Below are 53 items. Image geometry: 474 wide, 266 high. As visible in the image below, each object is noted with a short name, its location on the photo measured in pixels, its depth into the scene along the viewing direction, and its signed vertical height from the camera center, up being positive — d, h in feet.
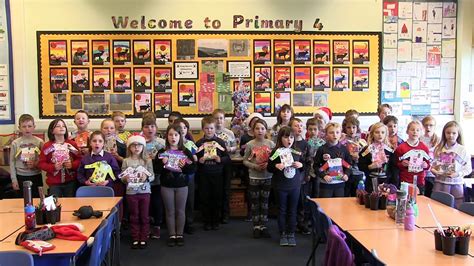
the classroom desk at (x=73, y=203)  12.46 -2.92
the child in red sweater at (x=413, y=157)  16.35 -1.99
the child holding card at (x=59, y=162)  16.30 -2.12
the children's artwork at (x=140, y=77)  22.22 +1.35
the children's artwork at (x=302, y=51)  22.66 +2.73
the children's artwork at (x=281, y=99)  22.80 +0.26
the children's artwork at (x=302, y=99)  22.94 +0.26
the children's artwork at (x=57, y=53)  21.76 +2.55
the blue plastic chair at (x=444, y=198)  12.87 -2.83
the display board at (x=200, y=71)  21.97 +1.71
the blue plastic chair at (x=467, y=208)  11.84 -2.84
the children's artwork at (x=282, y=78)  22.72 +1.34
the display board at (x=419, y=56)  23.07 +2.54
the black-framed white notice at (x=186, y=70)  22.30 +1.74
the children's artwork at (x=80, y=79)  22.02 +1.27
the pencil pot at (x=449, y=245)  8.51 -2.73
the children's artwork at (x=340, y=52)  22.82 +2.70
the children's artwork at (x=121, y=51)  22.02 +2.67
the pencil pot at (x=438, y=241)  8.78 -2.75
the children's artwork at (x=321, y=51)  22.75 +2.74
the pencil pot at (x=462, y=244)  8.48 -2.71
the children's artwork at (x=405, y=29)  23.06 +3.92
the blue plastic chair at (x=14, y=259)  8.18 -2.86
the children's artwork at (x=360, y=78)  23.09 +1.36
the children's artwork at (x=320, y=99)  22.99 +0.26
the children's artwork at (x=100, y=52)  21.94 +2.61
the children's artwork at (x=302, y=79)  22.84 +1.30
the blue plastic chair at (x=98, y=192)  14.24 -2.83
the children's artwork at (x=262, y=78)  22.59 +1.34
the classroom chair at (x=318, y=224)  10.97 -3.16
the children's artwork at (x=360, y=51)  22.90 +2.75
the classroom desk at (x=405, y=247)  8.22 -2.92
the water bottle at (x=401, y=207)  10.54 -2.49
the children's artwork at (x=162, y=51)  22.11 +2.68
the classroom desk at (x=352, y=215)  10.60 -2.92
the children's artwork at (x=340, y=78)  23.00 +1.36
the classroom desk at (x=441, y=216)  10.76 -2.90
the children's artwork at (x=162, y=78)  22.29 +1.33
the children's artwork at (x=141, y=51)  22.08 +2.67
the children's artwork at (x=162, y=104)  22.39 +0.01
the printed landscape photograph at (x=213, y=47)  22.20 +2.88
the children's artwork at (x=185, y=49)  22.15 +2.78
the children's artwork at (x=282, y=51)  22.53 +2.71
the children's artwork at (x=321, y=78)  22.93 +1.35
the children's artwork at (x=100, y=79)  22.11 +1.27
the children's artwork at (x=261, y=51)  22.41 +2.71
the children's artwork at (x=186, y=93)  22.44 +0.57
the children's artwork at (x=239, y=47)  22.30 +2.89
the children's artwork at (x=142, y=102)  22.31 +0.12
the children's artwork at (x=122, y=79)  22.16 +1.27
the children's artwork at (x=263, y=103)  22.76 +0.06
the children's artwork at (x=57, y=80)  21.91 +1.22
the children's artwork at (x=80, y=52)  21.86 +2.60
